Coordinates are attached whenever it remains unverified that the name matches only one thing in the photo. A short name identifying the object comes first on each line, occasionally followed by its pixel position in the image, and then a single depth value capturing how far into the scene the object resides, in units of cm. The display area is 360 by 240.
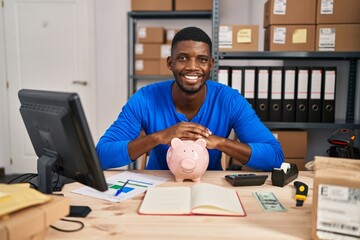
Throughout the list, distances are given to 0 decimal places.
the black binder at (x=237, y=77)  212
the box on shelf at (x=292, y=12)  205
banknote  87
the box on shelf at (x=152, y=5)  287
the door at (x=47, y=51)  328
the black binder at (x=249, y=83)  211
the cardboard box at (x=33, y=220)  57
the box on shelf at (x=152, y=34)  288
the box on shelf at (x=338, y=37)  203
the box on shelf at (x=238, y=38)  213
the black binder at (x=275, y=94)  210
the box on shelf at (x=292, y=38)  207
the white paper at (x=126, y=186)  96
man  127
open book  82
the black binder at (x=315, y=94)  208
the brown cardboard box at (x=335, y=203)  64
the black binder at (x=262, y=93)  210
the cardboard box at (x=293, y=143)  212
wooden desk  71
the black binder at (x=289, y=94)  209
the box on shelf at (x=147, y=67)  295
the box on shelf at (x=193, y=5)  287
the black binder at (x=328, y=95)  206
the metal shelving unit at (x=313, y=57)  206
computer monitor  70
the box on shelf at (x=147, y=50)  290
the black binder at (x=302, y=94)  209
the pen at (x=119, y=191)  98
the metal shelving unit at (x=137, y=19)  294
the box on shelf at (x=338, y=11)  202
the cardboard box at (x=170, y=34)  294
